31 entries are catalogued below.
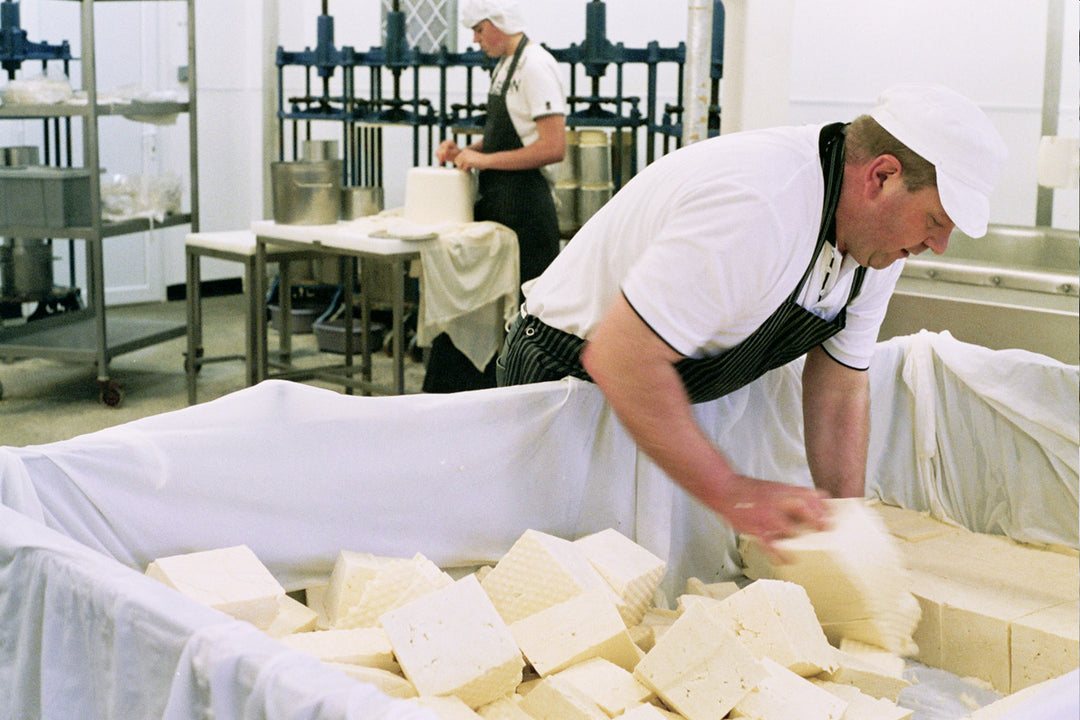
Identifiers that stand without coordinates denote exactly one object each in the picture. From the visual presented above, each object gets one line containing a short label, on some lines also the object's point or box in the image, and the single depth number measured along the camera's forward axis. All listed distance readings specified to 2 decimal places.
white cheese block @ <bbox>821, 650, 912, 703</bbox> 1.78
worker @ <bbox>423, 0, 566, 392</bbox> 4.13
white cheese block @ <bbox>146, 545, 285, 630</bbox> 1.54
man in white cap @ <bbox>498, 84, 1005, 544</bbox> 1.56
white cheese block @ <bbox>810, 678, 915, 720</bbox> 1.64
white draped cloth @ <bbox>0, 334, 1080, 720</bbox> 1.15
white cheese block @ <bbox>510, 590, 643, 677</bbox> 1.66
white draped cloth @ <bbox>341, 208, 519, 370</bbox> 4.15
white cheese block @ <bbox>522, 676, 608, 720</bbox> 1.54
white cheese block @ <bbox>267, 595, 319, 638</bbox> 1.68
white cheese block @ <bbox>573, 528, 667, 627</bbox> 1.83
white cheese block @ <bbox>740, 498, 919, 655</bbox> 1.73
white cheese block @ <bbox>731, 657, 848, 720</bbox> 1.58
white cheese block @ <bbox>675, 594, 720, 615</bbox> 1.84
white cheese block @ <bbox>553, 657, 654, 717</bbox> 1.59
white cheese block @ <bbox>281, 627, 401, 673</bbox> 1.57
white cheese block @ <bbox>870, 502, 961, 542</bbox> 2.30
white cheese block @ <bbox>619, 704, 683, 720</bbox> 1.49
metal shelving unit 4.64
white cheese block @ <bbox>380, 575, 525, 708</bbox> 1.52
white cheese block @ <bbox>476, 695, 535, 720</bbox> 1.57
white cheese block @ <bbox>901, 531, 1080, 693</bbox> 1.97
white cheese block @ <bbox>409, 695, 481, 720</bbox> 1.47
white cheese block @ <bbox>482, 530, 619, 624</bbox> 1.74
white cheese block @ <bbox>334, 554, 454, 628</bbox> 1.71
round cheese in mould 4.29
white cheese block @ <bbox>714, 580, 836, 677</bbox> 1.75
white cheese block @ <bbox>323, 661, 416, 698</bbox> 1.52
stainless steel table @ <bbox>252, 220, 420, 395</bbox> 4.12
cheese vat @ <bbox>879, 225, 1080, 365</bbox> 2.65
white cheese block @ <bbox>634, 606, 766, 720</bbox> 1.57
